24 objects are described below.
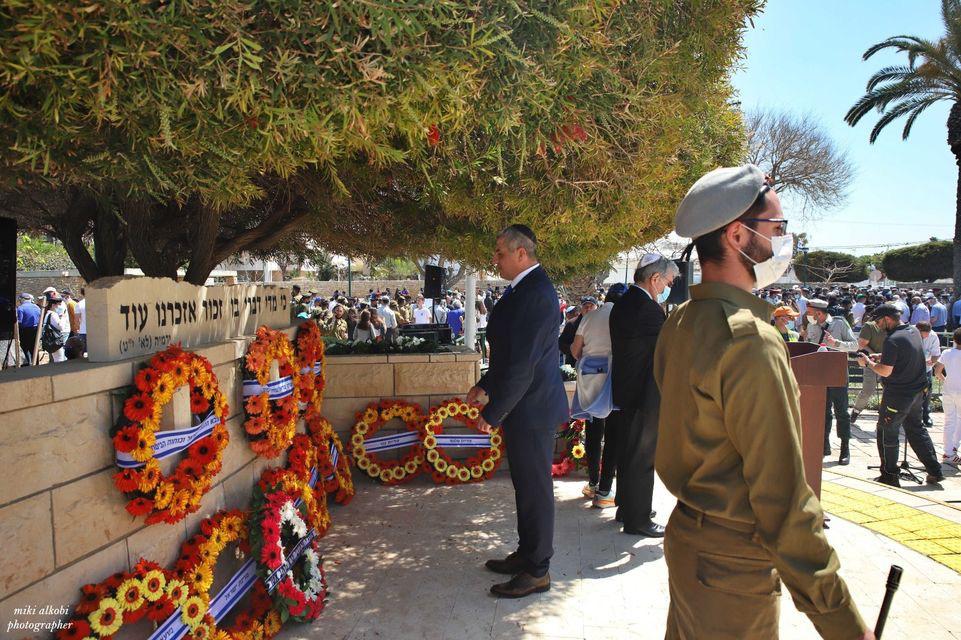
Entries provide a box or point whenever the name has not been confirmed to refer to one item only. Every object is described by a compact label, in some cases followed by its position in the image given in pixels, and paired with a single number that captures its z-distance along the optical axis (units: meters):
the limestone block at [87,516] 2.47
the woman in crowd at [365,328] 13.29
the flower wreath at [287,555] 3.50
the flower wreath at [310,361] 4.68
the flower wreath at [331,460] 5.11
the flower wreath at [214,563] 3.10
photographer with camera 7.12
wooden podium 4.32
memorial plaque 2.77
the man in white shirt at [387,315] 16.38
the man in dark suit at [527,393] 3.81
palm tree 18.12
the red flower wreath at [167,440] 2.69
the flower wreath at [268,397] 3.81
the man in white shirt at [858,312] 18.86
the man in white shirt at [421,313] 18.48
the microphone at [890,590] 1.87
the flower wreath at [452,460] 6.27
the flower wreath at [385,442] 6.25
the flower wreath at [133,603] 2.49
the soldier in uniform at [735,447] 1.63
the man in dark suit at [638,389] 4.86
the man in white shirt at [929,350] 10.09
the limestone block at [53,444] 2.27
